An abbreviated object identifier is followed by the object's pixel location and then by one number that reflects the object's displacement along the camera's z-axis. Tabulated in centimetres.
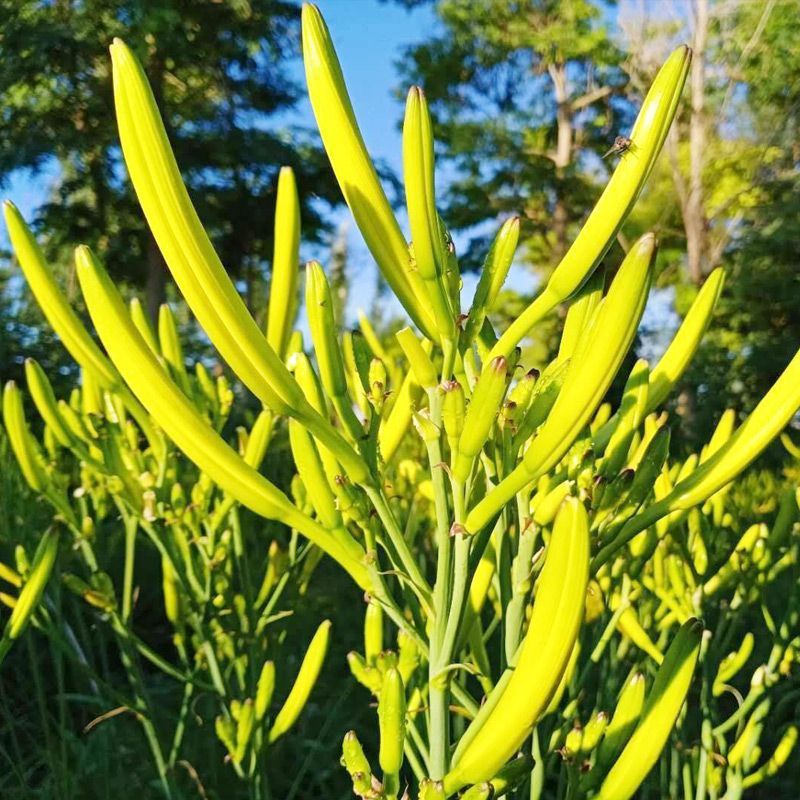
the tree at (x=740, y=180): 705
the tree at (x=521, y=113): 914
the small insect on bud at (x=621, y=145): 32
